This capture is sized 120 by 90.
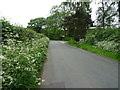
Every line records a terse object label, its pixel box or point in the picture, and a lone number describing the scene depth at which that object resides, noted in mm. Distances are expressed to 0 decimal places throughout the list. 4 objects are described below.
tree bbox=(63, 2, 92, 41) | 14062
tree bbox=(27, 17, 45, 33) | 34438
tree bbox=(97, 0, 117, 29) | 8733
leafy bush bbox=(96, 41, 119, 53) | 6724
